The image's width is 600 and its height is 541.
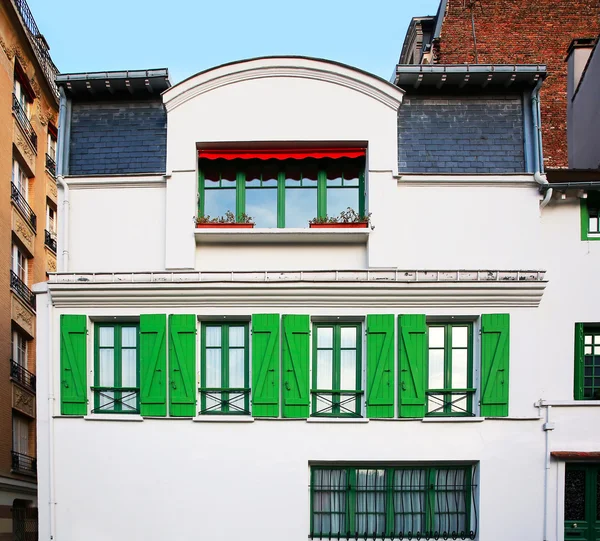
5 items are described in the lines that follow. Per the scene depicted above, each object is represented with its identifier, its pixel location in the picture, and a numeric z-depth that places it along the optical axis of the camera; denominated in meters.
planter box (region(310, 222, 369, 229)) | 14.23
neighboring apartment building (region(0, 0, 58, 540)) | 23.42
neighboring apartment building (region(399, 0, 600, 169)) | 25.78
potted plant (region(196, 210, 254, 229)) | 14.38
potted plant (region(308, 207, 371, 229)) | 14.25
